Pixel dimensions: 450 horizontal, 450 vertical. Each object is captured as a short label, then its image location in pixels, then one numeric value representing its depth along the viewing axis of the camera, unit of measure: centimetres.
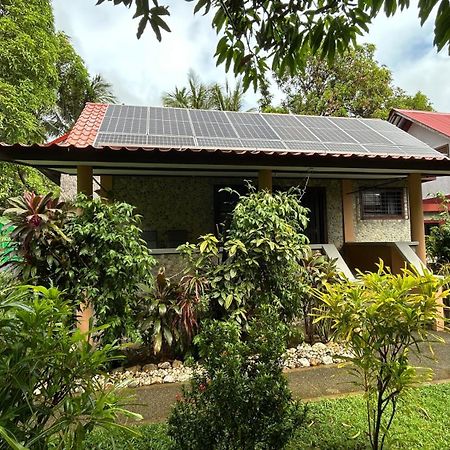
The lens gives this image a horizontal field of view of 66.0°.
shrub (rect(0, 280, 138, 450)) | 139
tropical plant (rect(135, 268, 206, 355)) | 462
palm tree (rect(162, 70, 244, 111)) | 2158
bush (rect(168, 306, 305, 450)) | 215
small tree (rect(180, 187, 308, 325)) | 462
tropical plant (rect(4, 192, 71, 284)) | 407
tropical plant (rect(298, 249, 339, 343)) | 524
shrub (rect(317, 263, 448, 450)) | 226
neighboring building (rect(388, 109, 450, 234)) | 1513
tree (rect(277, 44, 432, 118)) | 2098
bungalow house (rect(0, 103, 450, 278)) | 536
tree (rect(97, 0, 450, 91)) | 213
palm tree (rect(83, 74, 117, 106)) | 2130
